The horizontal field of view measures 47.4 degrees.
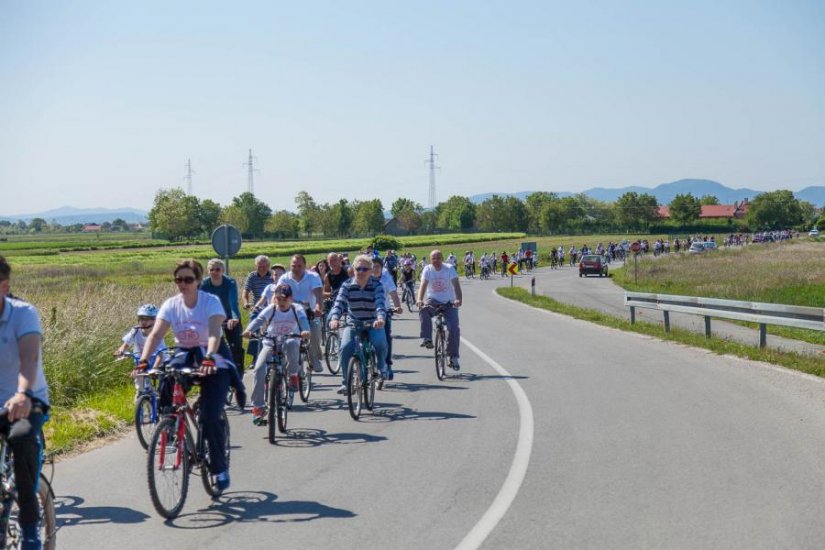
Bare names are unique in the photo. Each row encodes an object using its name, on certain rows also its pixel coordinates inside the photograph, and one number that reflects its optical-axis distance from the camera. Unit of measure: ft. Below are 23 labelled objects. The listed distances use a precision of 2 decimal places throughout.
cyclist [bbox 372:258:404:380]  43.49
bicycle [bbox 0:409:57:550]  16.90
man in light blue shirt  16.31
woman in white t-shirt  23.18
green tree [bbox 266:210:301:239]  639.76
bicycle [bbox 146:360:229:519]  21.59
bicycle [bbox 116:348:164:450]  30.21
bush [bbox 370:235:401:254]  316.48
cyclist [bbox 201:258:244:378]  38.74
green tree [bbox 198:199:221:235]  638.53
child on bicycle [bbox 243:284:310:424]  34.87
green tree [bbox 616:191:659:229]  624.59
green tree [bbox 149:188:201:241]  579.89
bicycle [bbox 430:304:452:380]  47.17
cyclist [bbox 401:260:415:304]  101.54
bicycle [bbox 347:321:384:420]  35.27
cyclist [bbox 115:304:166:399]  32.07
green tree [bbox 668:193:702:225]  614.75
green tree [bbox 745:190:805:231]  624.59
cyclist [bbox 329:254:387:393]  38.45
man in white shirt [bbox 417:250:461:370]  48.73
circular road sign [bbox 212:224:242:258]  62.03
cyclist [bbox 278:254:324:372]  44.11
